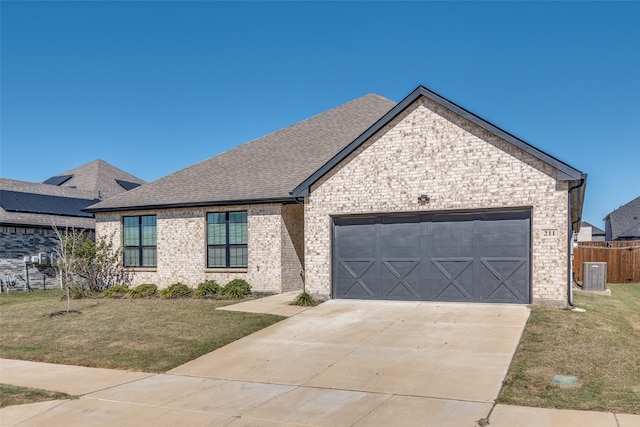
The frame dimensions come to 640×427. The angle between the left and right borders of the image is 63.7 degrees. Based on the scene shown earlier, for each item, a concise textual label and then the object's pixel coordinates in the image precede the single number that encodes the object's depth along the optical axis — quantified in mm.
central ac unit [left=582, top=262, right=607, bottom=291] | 21875
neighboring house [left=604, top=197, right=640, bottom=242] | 46938
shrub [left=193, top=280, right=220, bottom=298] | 19109
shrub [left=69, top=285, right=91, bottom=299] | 21134
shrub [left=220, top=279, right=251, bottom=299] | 18375
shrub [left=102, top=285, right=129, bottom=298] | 20734
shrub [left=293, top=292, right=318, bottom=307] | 16016
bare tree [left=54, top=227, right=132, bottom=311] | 21406
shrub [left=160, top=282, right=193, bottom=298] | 19392
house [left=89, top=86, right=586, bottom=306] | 14297
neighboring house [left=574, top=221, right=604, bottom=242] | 74750
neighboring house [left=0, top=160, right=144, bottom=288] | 25125
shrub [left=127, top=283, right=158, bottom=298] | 20328
